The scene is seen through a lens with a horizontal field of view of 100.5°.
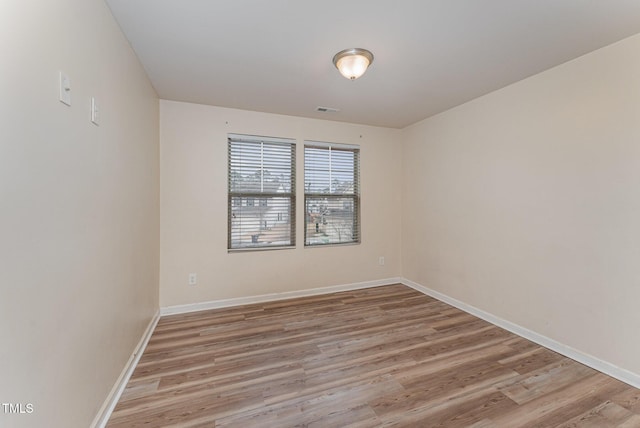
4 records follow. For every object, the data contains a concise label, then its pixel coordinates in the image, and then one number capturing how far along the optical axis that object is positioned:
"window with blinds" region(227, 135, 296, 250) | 3.34
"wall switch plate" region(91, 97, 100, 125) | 1.42
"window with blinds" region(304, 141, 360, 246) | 3.70
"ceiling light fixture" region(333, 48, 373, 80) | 2.03
